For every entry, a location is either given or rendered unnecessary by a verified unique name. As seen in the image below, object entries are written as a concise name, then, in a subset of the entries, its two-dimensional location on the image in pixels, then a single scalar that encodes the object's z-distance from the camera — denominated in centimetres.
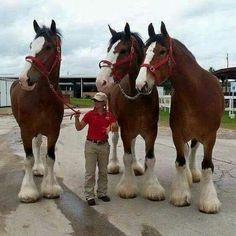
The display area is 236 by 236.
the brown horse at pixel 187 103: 372
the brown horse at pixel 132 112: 407
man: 410
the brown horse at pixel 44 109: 407
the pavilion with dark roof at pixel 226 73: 1675
